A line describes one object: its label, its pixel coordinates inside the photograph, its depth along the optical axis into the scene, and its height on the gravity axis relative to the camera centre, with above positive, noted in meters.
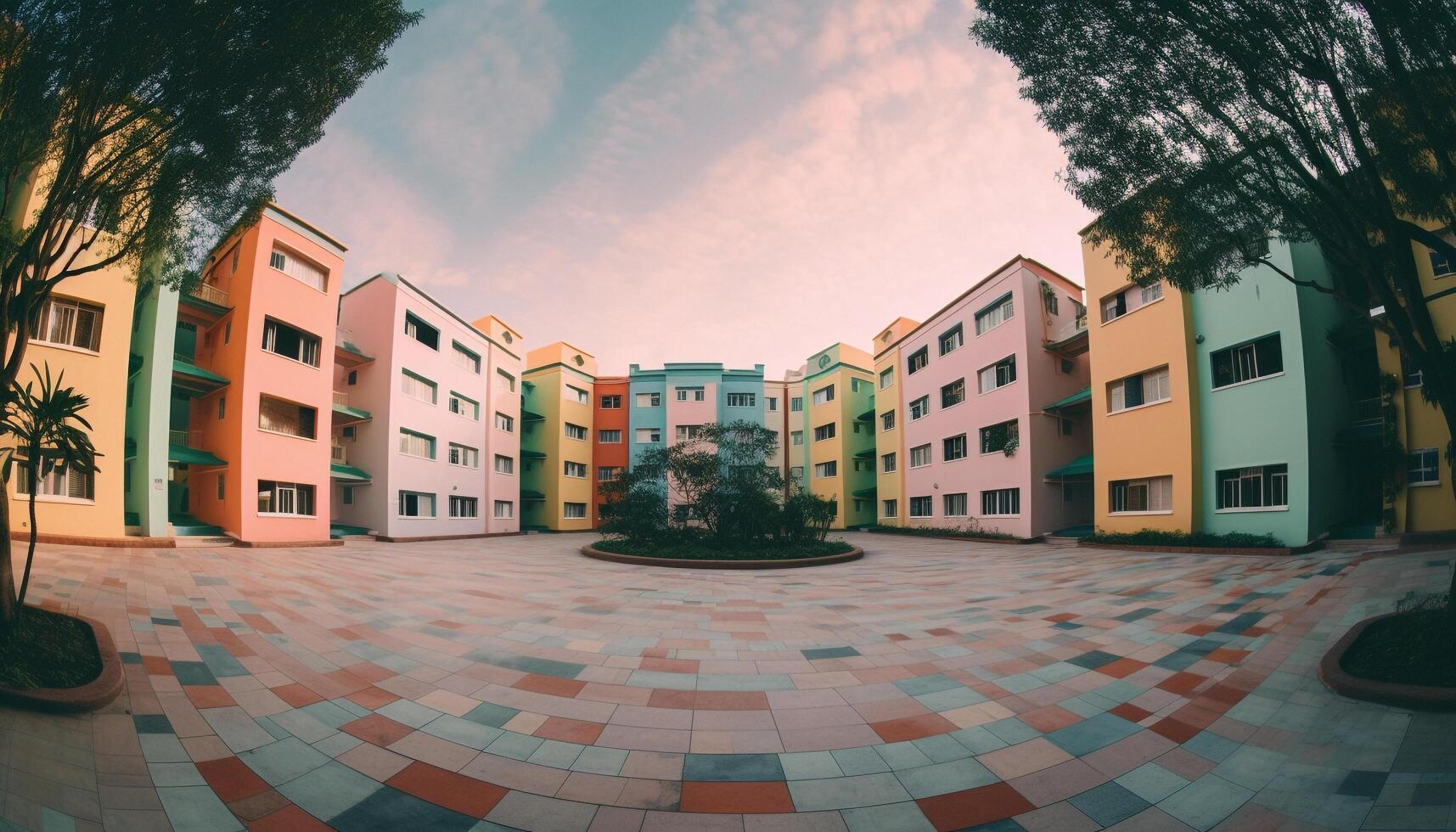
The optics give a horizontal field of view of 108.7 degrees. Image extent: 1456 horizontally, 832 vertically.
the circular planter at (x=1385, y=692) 4.05 -1.95
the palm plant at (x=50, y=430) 4.96 +0.31
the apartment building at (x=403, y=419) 24.06 +2.02
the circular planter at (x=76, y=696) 3.69 -1.74
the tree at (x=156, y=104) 5.58 +4.38
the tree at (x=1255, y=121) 5.52 +4.16
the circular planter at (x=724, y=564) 15.14 -3.10
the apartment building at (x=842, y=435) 38.19 +1.83
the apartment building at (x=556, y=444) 36.56 +1.17
